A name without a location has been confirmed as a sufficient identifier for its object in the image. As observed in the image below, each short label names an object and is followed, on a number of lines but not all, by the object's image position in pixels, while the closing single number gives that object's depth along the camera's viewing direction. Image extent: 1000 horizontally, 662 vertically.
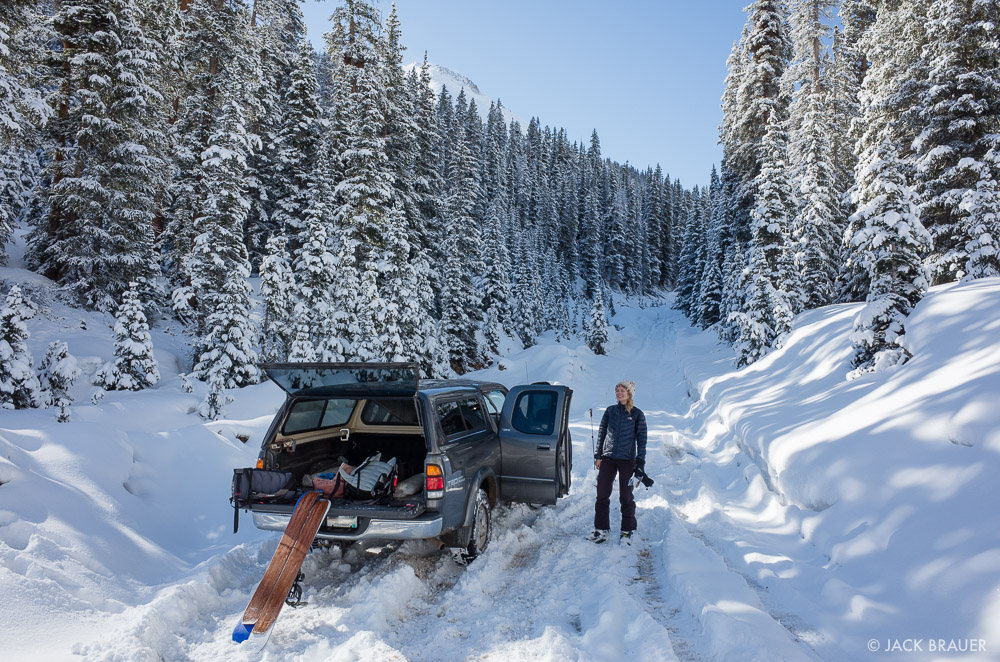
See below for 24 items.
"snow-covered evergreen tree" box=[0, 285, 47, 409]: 8.82
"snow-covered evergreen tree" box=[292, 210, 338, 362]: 18.27
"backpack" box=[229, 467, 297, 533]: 4.92
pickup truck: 4.80
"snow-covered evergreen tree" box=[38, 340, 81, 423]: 10.24
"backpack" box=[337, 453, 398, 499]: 5.04
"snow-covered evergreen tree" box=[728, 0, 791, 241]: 26.02
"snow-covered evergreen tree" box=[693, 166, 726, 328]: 39.47
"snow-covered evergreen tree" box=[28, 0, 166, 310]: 17.83
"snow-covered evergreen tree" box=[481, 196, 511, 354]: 35.59
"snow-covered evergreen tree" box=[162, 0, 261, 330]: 17.66
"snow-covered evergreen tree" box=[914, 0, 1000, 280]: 13.95
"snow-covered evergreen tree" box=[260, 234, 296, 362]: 17.91
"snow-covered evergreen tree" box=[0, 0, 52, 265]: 11.59
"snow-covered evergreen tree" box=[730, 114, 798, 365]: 19.75
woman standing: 6.13
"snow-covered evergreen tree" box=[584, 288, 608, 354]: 37.47
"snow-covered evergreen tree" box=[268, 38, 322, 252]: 27.50
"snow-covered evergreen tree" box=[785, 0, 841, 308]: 21.89
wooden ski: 3.84
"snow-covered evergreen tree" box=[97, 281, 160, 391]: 13.56
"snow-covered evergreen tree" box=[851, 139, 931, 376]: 9.61
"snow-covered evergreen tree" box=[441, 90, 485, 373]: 27.98
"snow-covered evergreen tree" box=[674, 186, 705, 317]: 51.22
